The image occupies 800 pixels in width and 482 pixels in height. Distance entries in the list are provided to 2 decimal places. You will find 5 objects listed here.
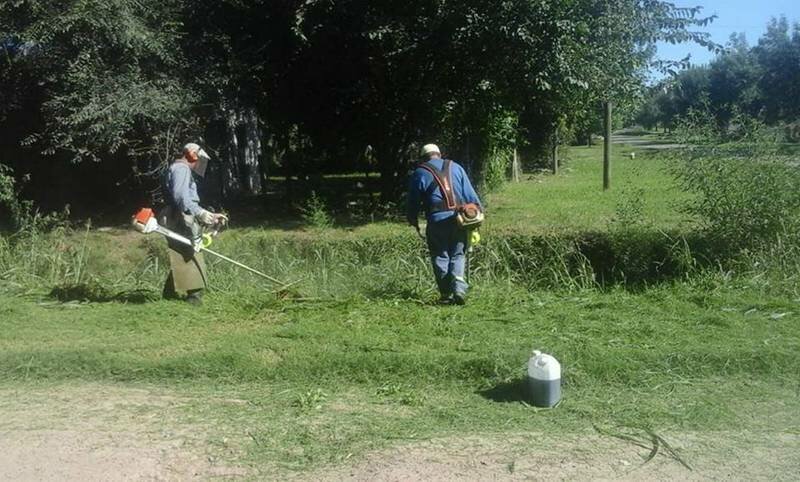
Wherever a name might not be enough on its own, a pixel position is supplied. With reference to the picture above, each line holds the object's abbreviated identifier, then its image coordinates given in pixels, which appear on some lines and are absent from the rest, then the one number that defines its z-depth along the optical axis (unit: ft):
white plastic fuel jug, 17.20
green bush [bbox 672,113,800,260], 29.60
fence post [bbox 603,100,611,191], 57.77
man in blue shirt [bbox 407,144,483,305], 25.99
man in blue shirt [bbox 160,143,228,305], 26.32
